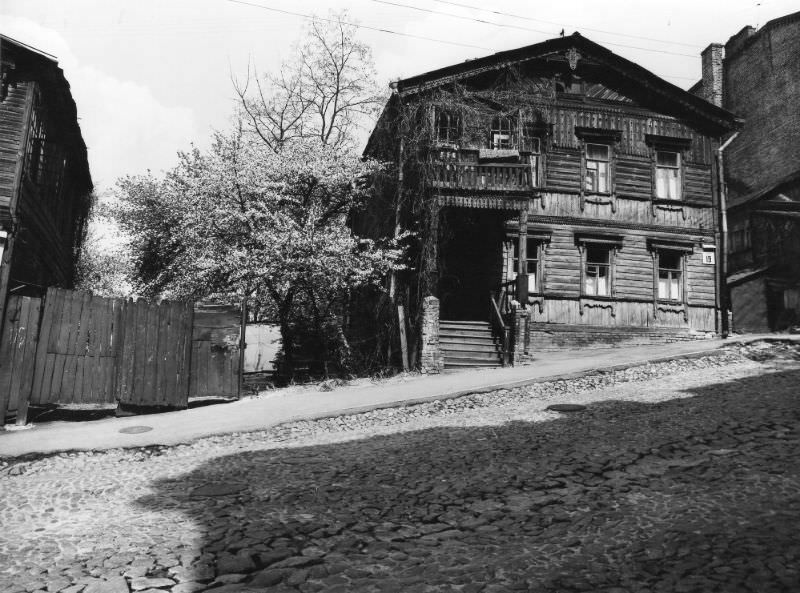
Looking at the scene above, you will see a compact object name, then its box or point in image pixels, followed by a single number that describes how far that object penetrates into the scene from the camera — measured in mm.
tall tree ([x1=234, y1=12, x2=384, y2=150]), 26297
